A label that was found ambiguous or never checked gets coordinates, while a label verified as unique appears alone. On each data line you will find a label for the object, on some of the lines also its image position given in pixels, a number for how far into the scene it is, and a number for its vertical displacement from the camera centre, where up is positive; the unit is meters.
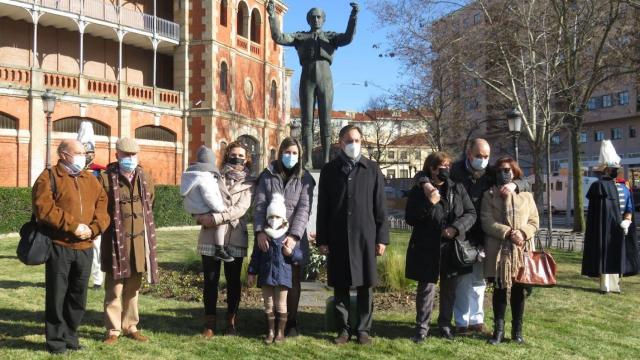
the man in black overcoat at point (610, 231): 8.60 -0.44
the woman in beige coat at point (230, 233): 5.88 -0.29
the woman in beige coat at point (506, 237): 5.65 -0.34
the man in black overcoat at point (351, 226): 5.64 -0.22
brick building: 22.91 +6.06
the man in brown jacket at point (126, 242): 5.59 -0.36
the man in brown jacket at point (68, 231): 5.08 -0.22
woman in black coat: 5.71 -0.24
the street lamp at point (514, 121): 16.42 +2.29
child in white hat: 5.61 -0.60
